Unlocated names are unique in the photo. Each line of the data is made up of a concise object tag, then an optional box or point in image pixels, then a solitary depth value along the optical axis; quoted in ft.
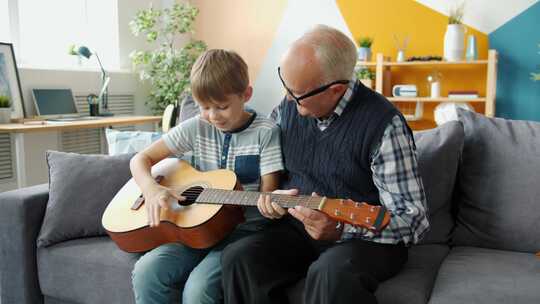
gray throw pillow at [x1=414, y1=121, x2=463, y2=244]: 5.72
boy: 4.98
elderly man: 4.40
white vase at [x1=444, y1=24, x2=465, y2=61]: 14.56
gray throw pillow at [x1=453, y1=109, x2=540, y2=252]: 5.45
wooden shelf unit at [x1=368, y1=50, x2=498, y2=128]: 14.39
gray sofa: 5.43
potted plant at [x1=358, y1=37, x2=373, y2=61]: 15.88
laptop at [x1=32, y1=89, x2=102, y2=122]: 12.95
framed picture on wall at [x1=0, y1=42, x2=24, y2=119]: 11.99
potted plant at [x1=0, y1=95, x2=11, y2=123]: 11.31
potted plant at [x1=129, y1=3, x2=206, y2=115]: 15.57
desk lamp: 13.96
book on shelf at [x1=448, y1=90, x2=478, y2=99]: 14.79
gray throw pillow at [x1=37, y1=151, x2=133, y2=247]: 6.04
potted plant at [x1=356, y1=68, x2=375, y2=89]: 15.72
